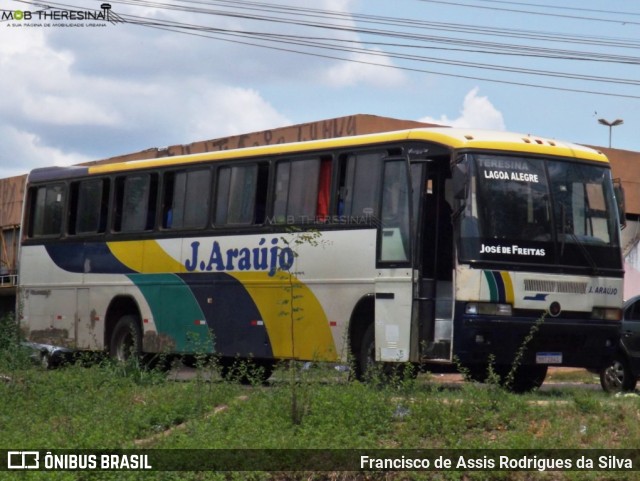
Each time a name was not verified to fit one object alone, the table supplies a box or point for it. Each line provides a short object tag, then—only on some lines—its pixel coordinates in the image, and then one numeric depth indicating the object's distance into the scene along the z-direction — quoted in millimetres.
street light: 41969
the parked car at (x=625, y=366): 19688
